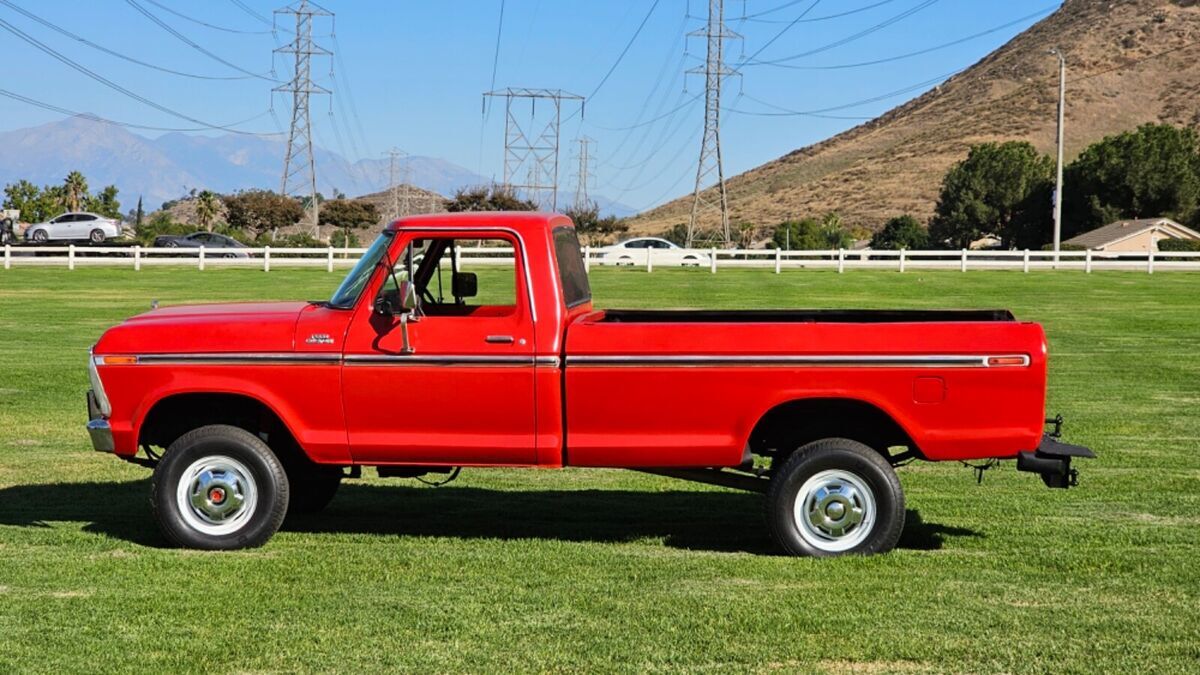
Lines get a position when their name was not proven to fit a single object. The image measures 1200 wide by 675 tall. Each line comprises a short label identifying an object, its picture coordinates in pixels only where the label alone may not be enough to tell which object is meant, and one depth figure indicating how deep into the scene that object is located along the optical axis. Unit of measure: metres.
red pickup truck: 8.71
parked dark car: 71.01
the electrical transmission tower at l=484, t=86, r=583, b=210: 97.34
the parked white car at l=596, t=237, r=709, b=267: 58.97
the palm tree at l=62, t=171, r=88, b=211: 115.00
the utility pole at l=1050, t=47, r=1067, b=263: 59.09
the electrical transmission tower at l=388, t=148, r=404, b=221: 128.38
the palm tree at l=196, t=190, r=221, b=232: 110.06
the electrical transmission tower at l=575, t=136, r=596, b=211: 113.21
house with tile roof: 83.62
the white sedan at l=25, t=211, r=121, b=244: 71.94
